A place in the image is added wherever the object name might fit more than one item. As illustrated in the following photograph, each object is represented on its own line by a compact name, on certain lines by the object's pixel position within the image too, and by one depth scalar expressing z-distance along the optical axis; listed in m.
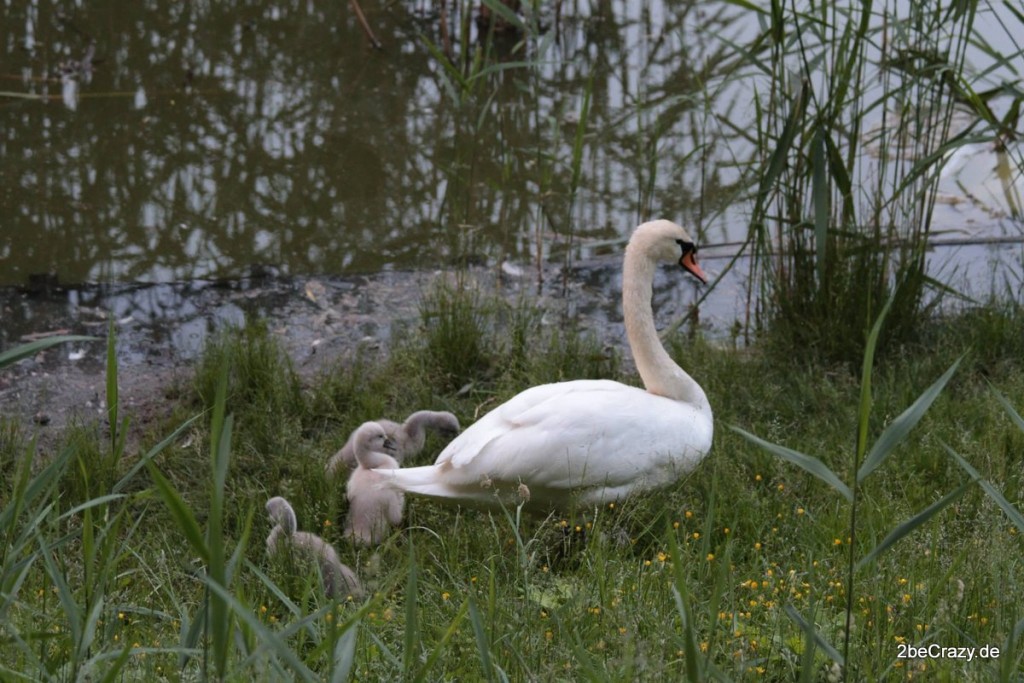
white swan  7.95
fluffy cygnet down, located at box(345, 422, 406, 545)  8.37
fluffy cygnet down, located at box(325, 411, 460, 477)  9.12
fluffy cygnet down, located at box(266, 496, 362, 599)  7.54
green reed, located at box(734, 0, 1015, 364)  9.45
